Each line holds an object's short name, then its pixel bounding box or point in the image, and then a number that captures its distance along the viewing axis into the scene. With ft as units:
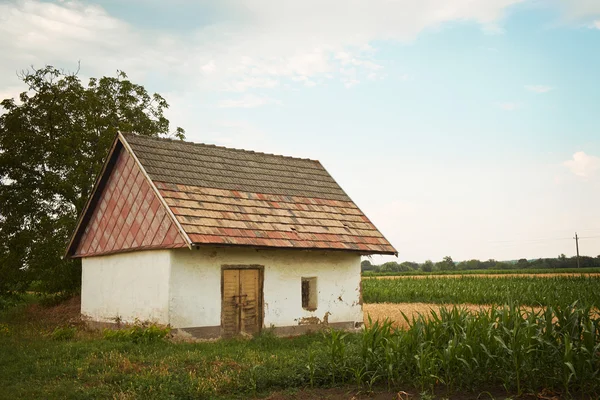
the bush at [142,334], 46.62
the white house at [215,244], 50.65
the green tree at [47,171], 79.77
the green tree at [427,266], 300.14
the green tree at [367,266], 340.28
